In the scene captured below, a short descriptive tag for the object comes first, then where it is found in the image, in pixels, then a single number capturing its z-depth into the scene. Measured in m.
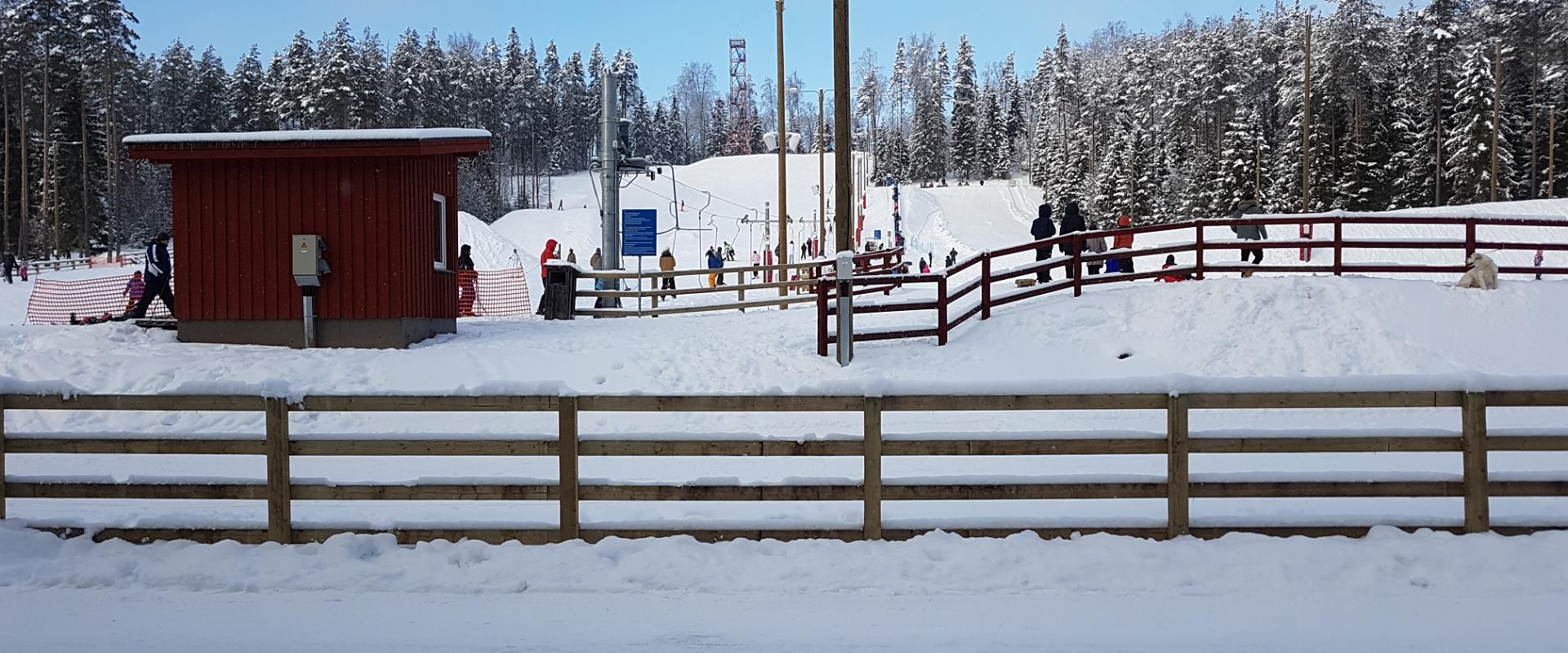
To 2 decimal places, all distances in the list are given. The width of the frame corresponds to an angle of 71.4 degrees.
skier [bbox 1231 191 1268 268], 20.12
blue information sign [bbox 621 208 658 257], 20.27
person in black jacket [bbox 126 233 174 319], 16.50
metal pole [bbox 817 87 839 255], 42.19
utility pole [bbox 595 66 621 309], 21.02
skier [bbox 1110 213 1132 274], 19.34
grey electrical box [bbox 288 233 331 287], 14.96
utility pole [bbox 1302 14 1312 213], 47.30
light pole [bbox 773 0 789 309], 26.38
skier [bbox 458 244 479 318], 23.27
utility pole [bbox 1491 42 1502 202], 51.12
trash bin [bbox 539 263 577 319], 18.62
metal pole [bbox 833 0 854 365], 15.49
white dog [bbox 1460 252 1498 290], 14.71
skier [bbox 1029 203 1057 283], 19.92
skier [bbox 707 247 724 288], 30.44
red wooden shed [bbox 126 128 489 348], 15.27
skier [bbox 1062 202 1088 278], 19.00
